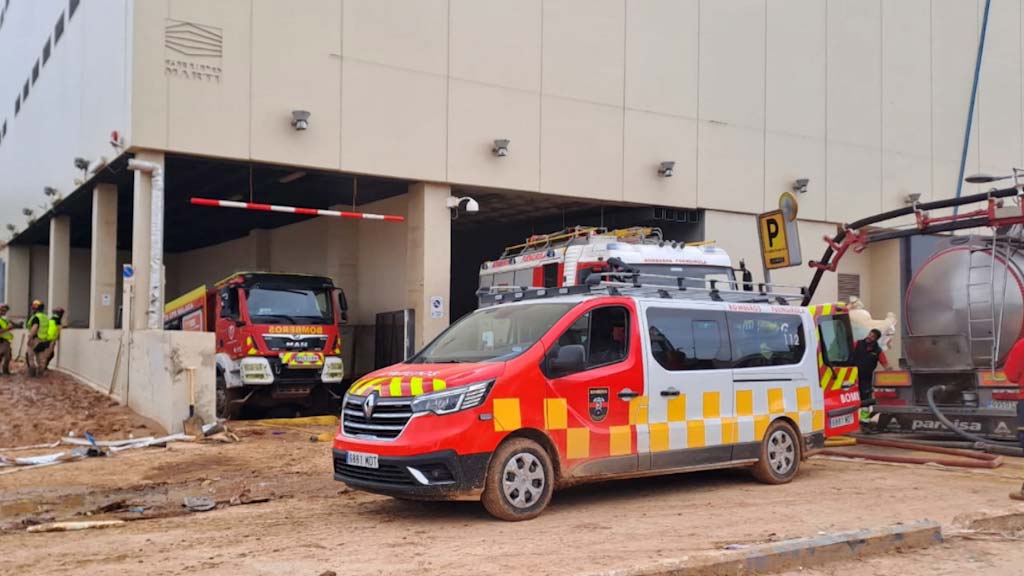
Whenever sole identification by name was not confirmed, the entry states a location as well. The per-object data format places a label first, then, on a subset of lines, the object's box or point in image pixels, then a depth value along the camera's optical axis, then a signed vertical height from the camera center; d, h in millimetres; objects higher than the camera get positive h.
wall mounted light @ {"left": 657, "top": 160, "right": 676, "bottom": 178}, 21000 +3470
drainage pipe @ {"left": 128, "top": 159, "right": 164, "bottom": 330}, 15797 +1239
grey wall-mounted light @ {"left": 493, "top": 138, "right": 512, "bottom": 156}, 18766 +3559
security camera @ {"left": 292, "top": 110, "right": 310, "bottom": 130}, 16406 +3634
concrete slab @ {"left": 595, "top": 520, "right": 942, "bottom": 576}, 5770 -1648
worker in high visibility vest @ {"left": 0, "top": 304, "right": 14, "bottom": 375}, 21303 -606
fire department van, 7543 -762
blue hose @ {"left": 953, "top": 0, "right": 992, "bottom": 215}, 26375 +6827
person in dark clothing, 14375 -634
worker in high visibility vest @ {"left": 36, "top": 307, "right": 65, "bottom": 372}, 21203 -587
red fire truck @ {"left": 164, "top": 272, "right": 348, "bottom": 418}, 16672 -376
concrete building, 16359 +4338
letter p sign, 14992 +1288
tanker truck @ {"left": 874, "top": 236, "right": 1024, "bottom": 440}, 12695 -388
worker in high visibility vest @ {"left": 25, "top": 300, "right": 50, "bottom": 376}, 20859 -459
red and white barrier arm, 16500 +2062
